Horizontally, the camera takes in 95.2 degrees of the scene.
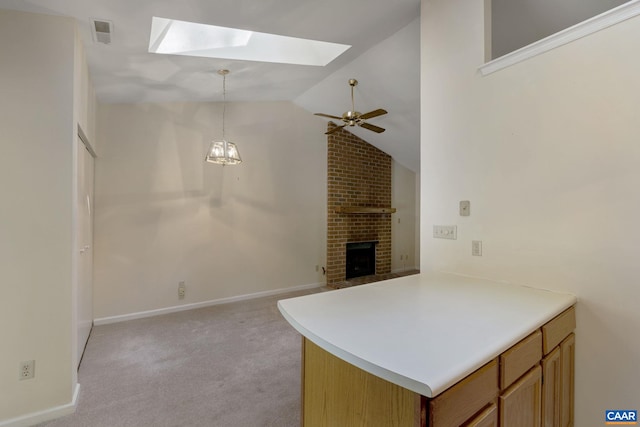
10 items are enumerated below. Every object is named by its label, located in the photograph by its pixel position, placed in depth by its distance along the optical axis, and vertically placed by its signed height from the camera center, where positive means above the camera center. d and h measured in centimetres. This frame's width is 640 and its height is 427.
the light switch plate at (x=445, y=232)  209 -15
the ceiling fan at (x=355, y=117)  330 +108
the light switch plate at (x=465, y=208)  201 +2
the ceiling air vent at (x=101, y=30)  199 +127
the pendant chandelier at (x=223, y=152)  309 +62
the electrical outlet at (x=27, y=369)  181 -99
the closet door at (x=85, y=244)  242 -32
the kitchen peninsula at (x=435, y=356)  82 -45
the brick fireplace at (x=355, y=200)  517 +20
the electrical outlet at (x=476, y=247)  195 -24
